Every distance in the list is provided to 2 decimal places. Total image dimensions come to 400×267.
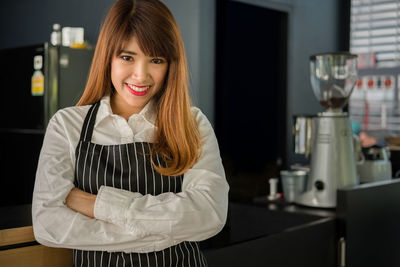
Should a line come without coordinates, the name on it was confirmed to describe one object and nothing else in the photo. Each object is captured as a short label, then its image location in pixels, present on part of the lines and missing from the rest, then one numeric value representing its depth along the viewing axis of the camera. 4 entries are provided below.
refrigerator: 3.92
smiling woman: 1.17
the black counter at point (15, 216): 1.30
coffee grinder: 2.41
